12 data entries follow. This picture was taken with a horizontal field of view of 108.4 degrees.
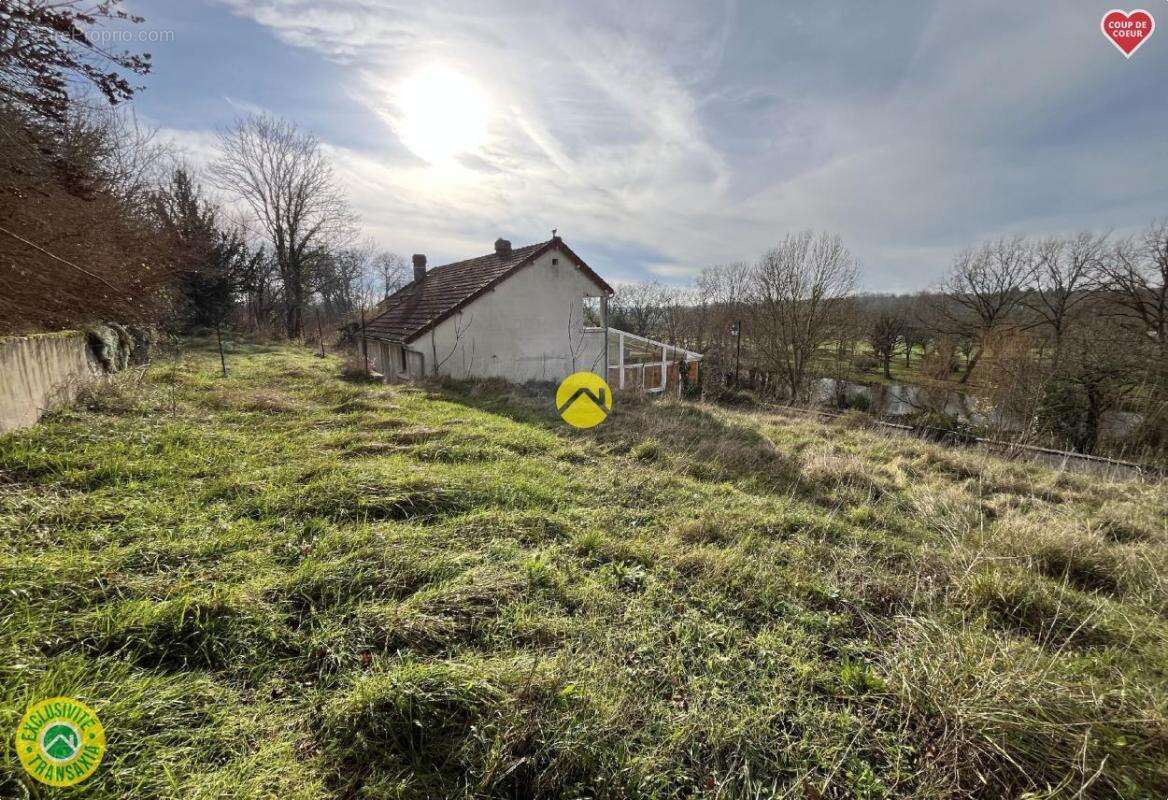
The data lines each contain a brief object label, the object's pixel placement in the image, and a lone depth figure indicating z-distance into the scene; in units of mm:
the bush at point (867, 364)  33656
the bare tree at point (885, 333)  32125
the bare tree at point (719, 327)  28919
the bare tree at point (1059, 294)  20750
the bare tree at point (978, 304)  26162
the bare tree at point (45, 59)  3738
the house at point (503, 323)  13734
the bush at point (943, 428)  12914
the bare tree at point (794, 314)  21219
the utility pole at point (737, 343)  28500
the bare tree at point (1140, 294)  17203
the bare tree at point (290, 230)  27359
